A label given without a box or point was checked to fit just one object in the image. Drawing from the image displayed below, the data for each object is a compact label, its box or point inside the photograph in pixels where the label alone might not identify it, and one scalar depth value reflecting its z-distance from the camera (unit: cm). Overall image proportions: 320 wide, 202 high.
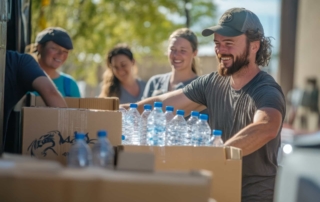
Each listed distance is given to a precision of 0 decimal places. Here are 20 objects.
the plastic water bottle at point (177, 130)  651
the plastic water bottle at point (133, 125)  669
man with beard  632
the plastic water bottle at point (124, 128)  666
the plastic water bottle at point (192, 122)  646
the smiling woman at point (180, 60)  1001
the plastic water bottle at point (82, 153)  517
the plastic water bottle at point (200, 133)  639
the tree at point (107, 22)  2248
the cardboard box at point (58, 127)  618
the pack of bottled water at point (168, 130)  635
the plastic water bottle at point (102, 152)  520
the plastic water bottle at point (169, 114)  654
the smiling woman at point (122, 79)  1187
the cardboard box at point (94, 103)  766
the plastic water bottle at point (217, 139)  612
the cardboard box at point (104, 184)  439
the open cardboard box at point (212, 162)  592
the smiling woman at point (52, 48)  956
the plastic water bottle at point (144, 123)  660
